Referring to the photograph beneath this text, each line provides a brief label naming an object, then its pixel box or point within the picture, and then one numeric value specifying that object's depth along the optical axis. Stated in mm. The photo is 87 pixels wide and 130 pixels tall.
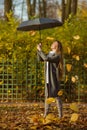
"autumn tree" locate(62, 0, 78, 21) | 21231
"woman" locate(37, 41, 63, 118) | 8719
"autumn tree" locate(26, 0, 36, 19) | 23853
